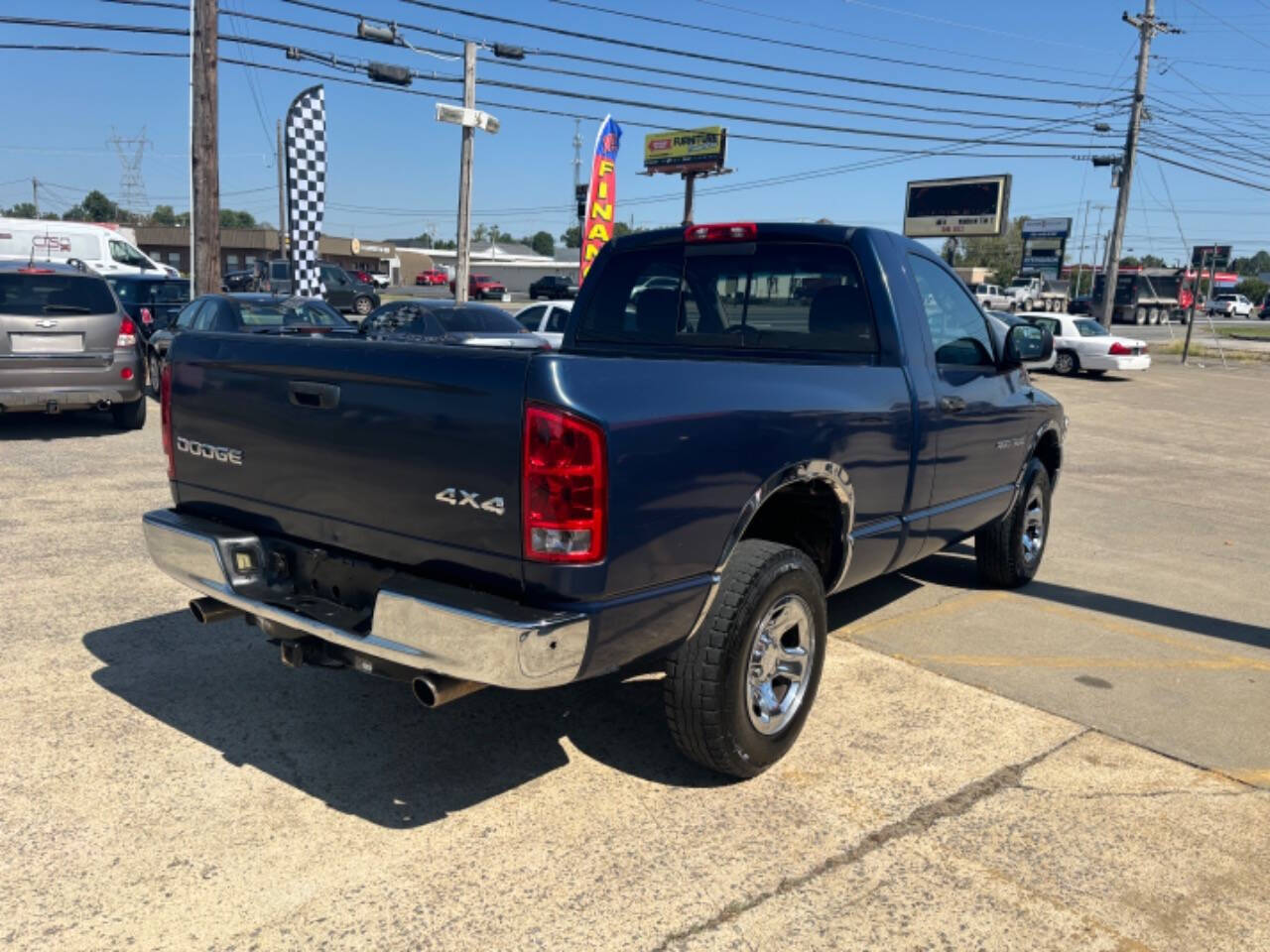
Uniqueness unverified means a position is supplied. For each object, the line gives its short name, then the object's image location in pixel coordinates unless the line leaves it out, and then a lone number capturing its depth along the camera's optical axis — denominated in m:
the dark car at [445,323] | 12.15
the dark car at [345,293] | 32.22
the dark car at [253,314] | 11.37
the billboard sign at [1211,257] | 28.64
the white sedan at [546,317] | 15.29
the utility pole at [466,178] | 20.89
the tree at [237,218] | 152.75
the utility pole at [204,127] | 15.50
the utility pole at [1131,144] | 32.44
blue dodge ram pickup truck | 2.70
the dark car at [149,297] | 15.17
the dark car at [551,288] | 49.13
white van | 21.80
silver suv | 8.96
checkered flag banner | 17.91
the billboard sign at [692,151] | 35.53
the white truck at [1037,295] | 56.28
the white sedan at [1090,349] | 24.16
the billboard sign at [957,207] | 43.59
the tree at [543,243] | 166.30
